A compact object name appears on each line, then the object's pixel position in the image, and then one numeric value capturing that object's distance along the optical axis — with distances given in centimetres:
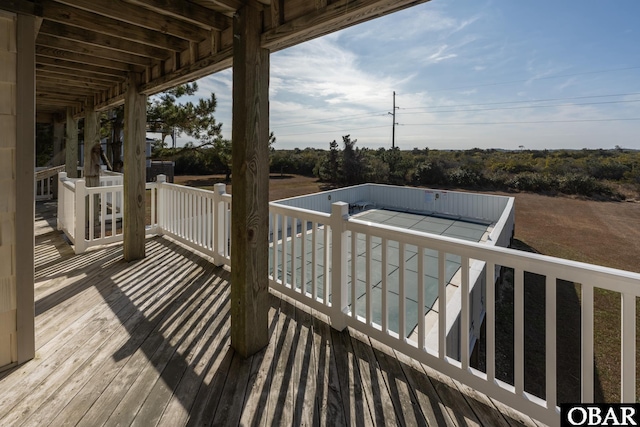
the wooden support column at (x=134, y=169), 336
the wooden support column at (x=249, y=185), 175
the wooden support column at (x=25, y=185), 164
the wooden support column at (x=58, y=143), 764
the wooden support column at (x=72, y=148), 607
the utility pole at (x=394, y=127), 2429
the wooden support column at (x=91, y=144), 498
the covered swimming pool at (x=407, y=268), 330
